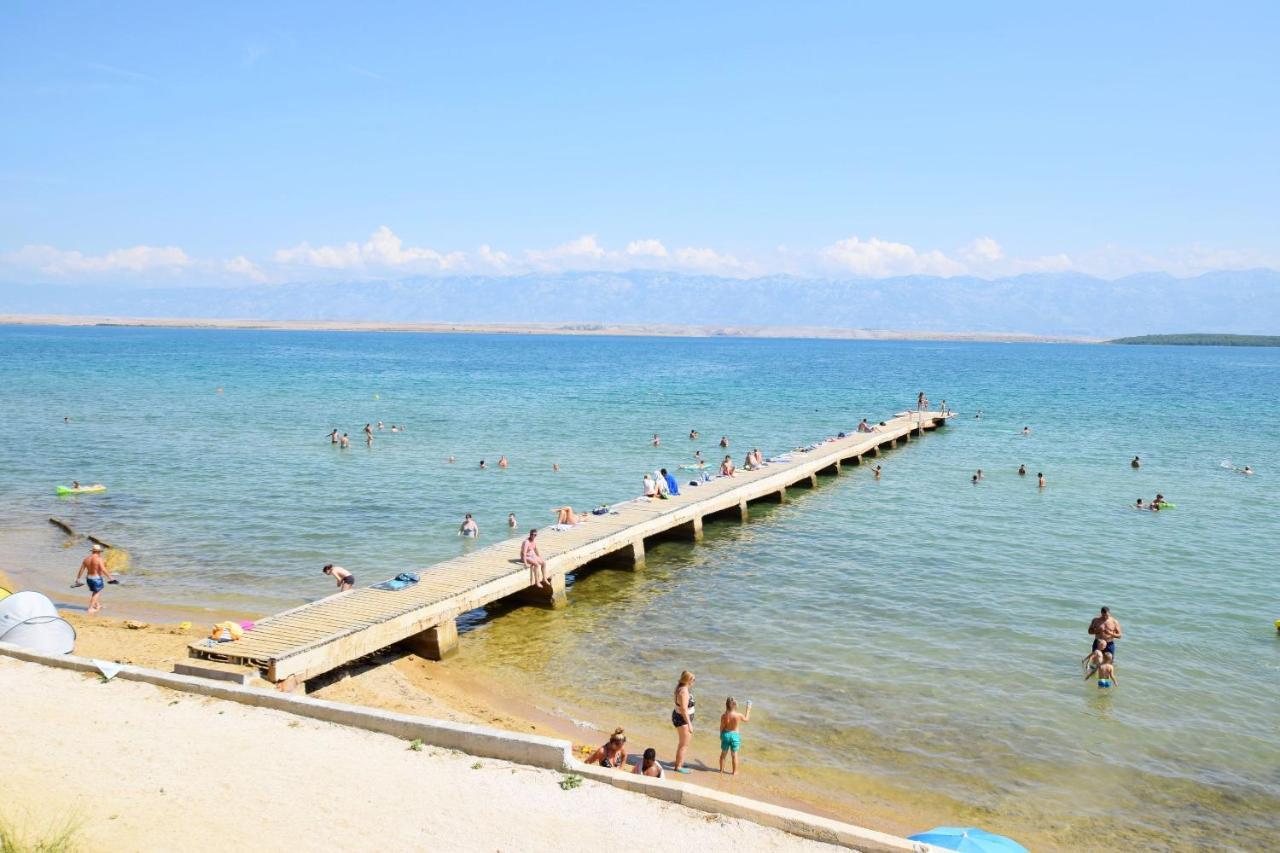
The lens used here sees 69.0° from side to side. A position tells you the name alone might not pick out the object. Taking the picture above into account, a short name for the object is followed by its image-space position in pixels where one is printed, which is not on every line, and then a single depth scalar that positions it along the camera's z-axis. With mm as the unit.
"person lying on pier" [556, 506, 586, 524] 25953
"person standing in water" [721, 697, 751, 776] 13344
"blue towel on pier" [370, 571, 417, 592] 19094
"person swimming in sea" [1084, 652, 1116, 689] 16828
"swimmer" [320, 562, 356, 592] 19688
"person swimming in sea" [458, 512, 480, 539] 26766
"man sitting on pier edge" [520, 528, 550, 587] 20562
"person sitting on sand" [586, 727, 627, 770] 12469
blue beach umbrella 9852
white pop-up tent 15312
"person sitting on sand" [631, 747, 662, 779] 11953
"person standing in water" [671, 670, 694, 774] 13383
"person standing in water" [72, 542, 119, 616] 20281
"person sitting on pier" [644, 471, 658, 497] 29859
